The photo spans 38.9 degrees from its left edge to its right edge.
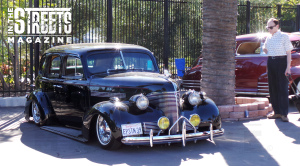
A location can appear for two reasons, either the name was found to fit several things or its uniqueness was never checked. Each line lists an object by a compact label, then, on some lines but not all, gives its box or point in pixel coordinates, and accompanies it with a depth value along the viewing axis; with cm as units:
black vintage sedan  609
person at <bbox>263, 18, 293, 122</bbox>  849
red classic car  1078
